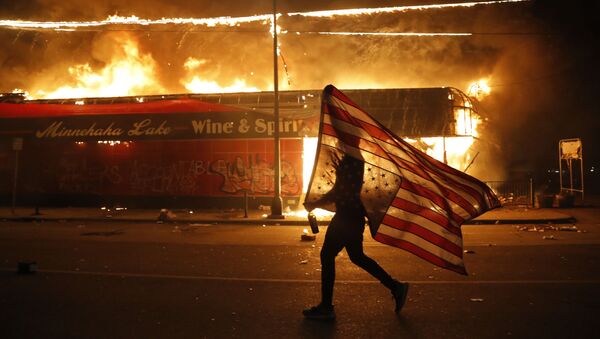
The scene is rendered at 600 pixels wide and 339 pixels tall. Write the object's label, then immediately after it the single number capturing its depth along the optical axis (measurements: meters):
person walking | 4.73
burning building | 18.81
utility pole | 15.72
